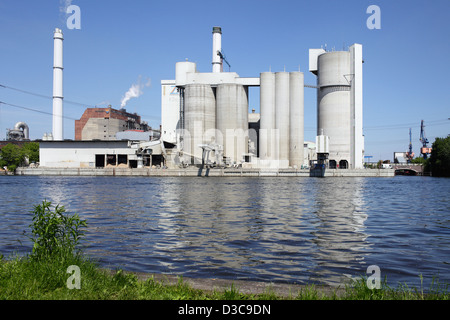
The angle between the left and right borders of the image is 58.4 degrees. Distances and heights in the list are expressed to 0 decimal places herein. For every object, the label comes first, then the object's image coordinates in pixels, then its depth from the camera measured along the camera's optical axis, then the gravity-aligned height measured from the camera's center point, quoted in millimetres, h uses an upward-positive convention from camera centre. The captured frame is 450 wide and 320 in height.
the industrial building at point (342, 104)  120062 +19534
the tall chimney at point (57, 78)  136125 +30723
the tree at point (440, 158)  127794 +3546
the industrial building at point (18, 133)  191250 +17145
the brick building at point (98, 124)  181000 +20247
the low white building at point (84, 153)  131875 +5014
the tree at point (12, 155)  150500 +4818
